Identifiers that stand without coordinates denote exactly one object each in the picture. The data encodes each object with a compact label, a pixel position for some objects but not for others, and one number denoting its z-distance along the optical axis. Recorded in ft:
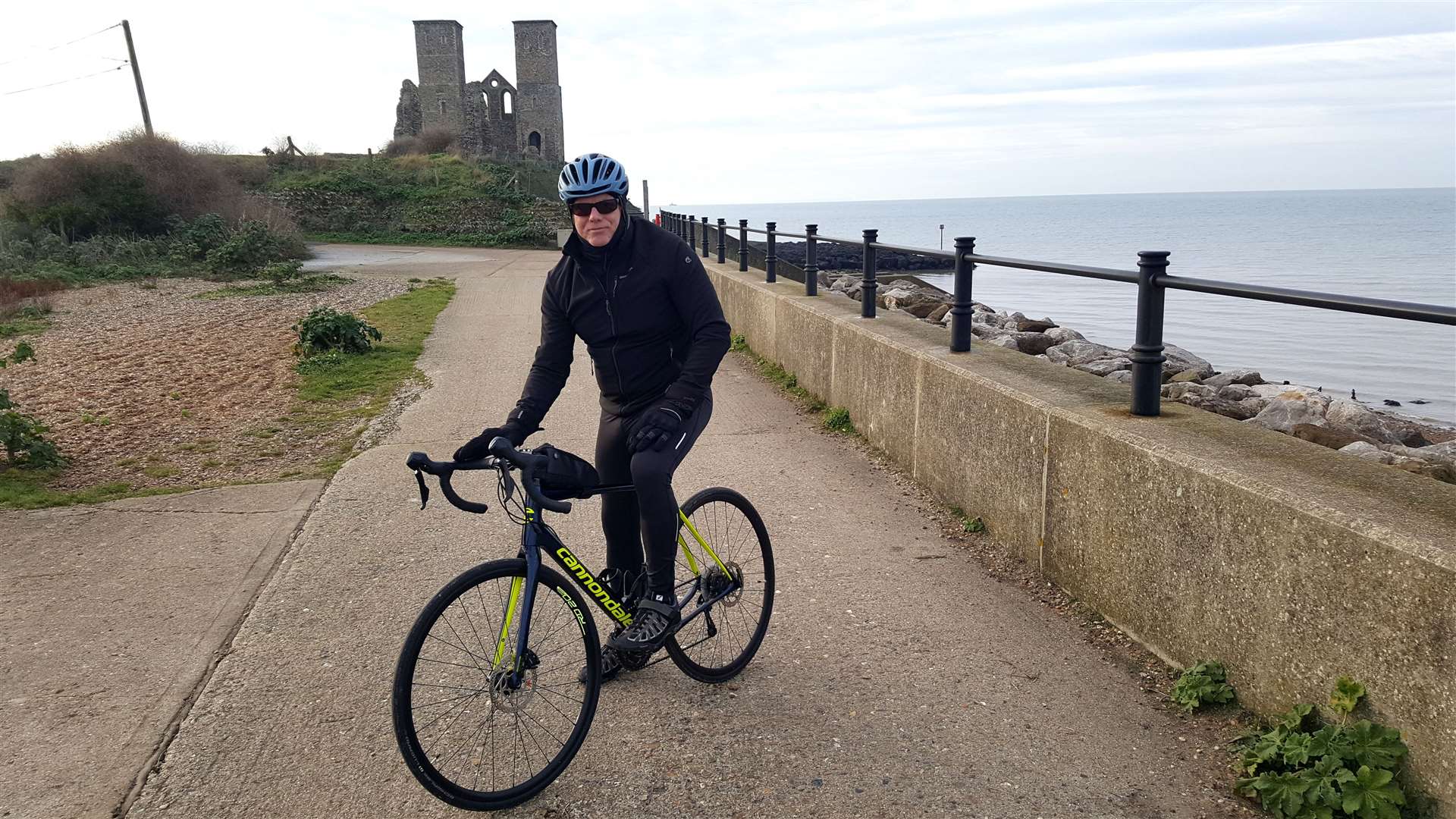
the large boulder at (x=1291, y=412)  29.04
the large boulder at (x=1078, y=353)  42.73
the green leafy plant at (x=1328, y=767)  9.46
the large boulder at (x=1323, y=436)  23.82
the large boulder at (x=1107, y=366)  39.86
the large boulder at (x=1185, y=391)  33.09
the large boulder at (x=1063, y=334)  50.39
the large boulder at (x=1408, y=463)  19.86
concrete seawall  9.61
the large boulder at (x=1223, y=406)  31.24
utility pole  135.03
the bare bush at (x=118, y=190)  108.68
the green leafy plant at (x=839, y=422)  27.40
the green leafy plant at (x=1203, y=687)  11.90
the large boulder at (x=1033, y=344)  44.83
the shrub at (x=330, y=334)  40.04
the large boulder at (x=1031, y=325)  55.14
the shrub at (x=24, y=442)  23.06
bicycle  9.94
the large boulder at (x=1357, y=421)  30.25
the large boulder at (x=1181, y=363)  40.92
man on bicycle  11.66
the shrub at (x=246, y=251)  84.12
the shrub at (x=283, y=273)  73.41
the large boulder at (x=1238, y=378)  38.91
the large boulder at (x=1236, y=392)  34.53
